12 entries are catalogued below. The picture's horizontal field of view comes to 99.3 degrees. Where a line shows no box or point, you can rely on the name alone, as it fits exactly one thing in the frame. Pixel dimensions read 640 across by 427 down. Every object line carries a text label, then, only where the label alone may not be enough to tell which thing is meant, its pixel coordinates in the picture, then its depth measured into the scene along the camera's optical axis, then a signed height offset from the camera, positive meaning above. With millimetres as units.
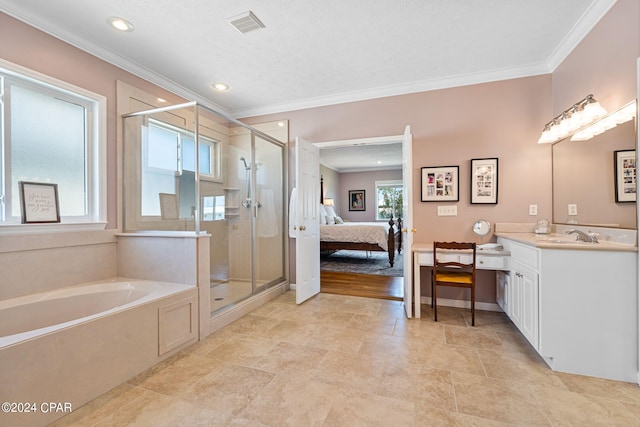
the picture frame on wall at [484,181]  3127 +348
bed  5617 -551
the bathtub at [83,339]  1407 -818
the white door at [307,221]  3387 -116
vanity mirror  1959 +262
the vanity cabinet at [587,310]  1801 -694
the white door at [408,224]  2898 -138
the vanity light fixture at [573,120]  2115 +783
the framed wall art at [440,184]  3271 +336
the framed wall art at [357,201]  9617 +380
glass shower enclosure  2900 +305
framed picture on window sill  2172 +94
